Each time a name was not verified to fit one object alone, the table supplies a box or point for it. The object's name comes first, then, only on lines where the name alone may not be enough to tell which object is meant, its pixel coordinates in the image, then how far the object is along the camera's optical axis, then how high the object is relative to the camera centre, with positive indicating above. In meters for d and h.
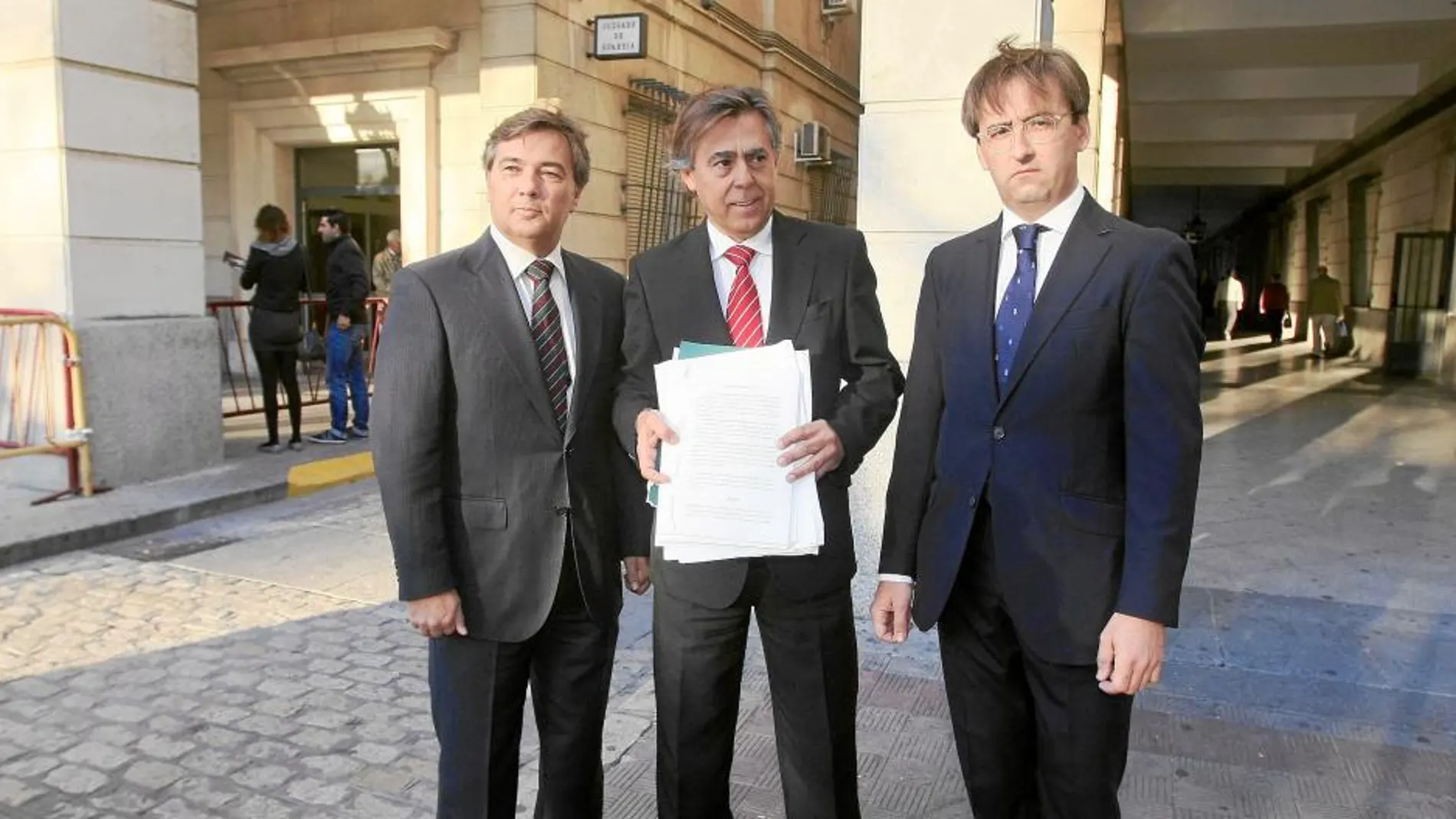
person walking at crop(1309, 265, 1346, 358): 21.41 +0.12
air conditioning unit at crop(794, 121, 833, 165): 17.91 +2.82
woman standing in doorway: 9.03 -0.02
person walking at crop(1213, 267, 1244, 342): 32.06 +0.38
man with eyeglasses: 2.14 -0.32
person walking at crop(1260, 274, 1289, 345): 27.59 +0.26
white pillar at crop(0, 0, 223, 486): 7.11 +0.65
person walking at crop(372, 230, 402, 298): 12.32 +0.48
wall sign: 12.00 +3.09
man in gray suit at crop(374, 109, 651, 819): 2.54 -0.40
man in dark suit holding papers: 2.46 -0.25
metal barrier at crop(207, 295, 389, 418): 11.20 -0.73
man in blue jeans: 9.61 -0.13
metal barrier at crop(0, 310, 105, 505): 7.10 -0.63
